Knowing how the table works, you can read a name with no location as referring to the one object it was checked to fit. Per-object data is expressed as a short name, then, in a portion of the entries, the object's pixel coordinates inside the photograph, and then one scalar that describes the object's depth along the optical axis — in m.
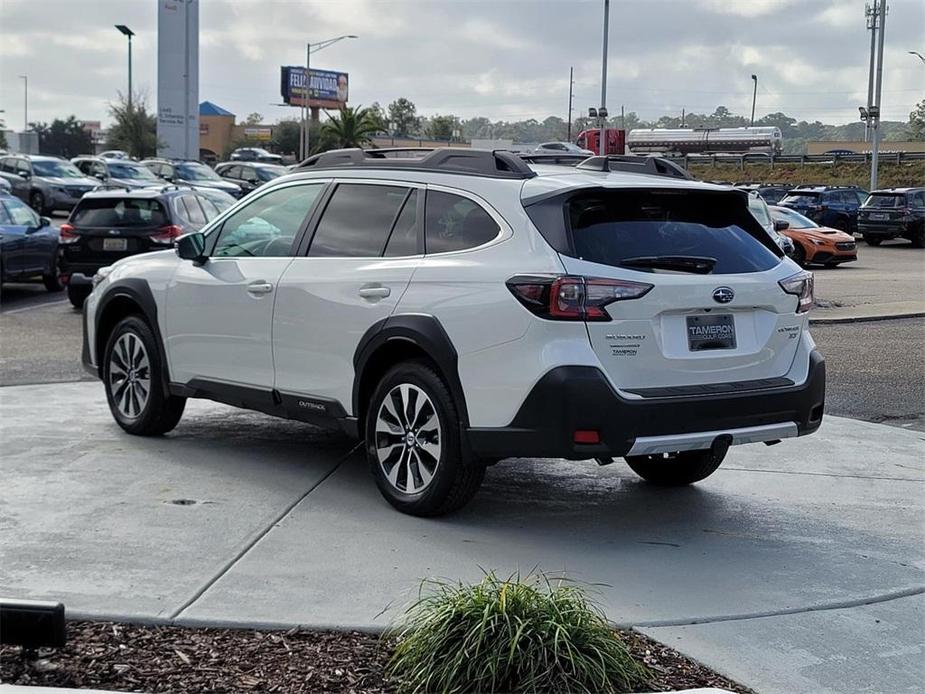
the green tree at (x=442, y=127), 122.81
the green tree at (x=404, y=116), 135.75
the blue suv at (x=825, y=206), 38.62
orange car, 28.09
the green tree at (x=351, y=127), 68.69
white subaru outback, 5.71
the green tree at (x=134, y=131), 67.88
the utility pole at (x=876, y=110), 46.62
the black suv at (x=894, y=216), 37.00
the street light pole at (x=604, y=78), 39.88
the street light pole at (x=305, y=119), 59.59
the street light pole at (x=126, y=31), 66.82
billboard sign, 108.69
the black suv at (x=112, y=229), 16.33
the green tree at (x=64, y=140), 108.50
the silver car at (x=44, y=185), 36.25
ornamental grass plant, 4.04
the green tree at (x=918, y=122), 82.97
